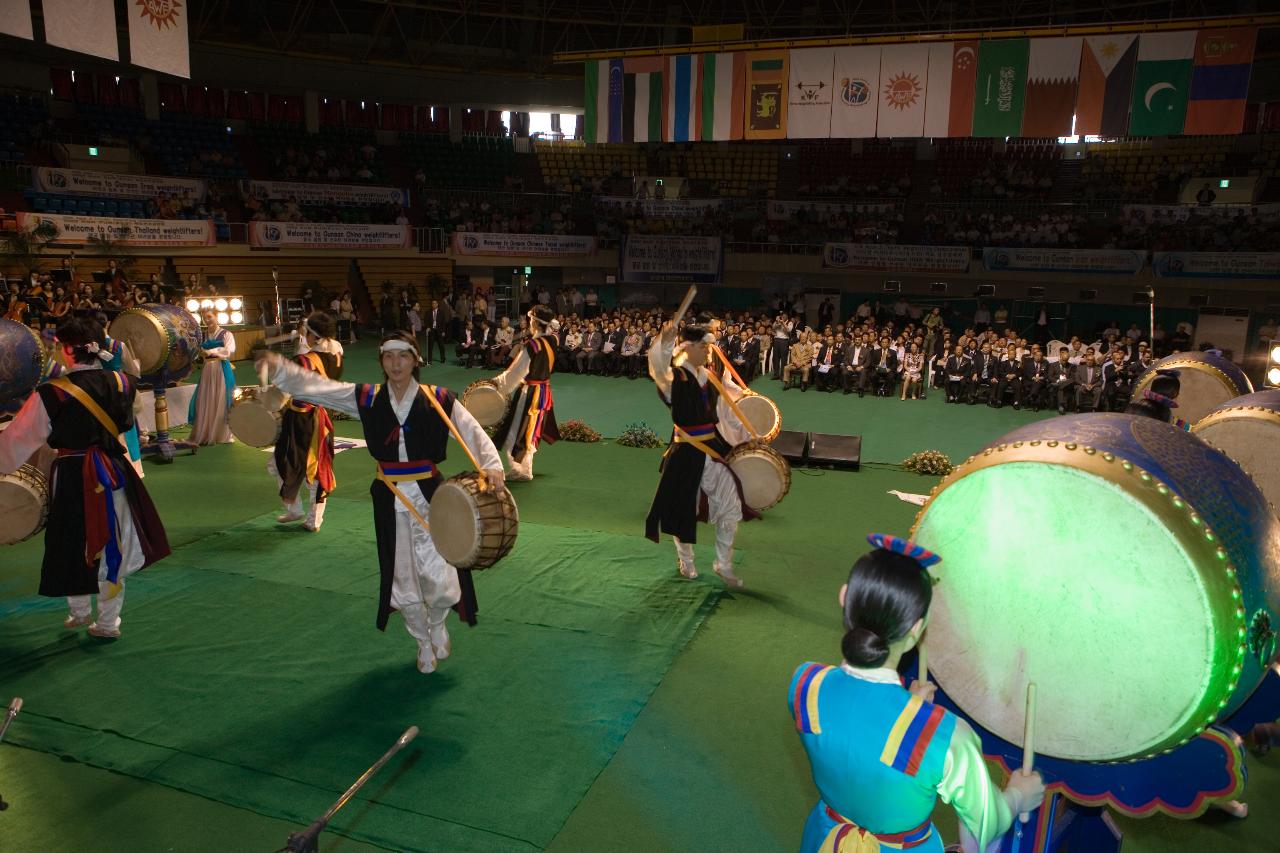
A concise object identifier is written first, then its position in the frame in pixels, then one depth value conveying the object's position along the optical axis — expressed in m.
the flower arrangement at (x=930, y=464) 10.45
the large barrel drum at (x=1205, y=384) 6.03
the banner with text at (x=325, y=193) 22.21
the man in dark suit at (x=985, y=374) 15.70
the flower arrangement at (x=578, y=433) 11.77
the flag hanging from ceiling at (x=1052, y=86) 14.28
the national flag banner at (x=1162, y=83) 13.94
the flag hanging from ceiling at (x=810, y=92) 15.62
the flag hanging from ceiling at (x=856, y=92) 15.41
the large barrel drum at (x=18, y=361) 8.56
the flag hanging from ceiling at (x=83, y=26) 8.78
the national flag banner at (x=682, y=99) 16.19
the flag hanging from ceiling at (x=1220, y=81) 13.66
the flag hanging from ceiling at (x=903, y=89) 15.07
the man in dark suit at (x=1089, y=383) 14.92
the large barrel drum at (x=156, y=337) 9.41
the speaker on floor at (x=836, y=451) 10.43
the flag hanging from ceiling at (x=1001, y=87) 14.48
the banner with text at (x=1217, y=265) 18.94
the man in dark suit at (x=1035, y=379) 15.28
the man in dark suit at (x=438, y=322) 19.30
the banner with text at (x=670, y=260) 23.72
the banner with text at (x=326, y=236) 20.64
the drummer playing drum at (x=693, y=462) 6.44
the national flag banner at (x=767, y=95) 15.81
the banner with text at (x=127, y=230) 16.47
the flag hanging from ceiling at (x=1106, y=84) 14.12
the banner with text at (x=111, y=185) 17.89
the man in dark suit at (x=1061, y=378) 15.06
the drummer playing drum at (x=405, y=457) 4.87
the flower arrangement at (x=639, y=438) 11.46
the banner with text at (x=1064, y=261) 20.19
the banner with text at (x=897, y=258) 22.03
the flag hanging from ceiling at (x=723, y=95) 15.96
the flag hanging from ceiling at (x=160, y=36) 9.66
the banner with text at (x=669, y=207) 25.09
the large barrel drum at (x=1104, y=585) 2.21
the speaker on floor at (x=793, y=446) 10.46
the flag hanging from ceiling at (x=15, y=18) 8.40
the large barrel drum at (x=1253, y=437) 4.07
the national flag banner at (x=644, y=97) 16.41
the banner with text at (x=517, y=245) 23.58
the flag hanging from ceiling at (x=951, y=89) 14.74
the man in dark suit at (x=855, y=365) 16.47
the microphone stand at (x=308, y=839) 2.74
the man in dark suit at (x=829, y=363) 16.86
